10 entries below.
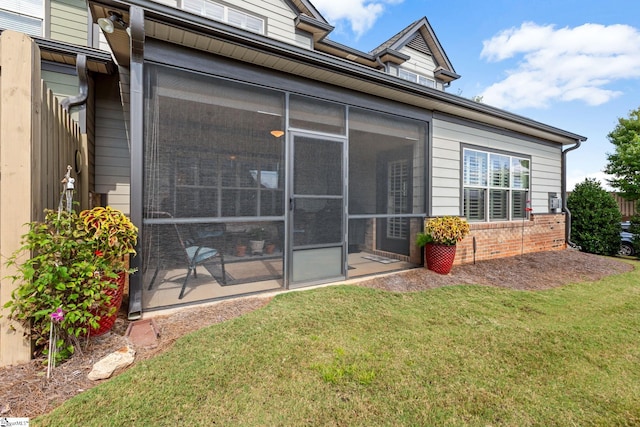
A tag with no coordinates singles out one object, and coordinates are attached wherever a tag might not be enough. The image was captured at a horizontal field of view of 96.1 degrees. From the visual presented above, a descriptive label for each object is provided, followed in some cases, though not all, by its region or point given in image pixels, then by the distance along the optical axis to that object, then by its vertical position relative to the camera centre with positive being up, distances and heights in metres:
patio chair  3.06 -0.47
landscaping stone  1.97 -1.11
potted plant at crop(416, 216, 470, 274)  4.73 -0.44
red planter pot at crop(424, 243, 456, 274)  4.75 -0.74
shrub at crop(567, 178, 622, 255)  7.73 -0.22
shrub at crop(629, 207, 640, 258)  7.52 -0.45
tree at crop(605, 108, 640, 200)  9.62 +2.03
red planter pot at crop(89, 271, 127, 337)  2.43 -0.88
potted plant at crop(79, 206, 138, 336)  2.38 -0.27
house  2.98 +0.86
